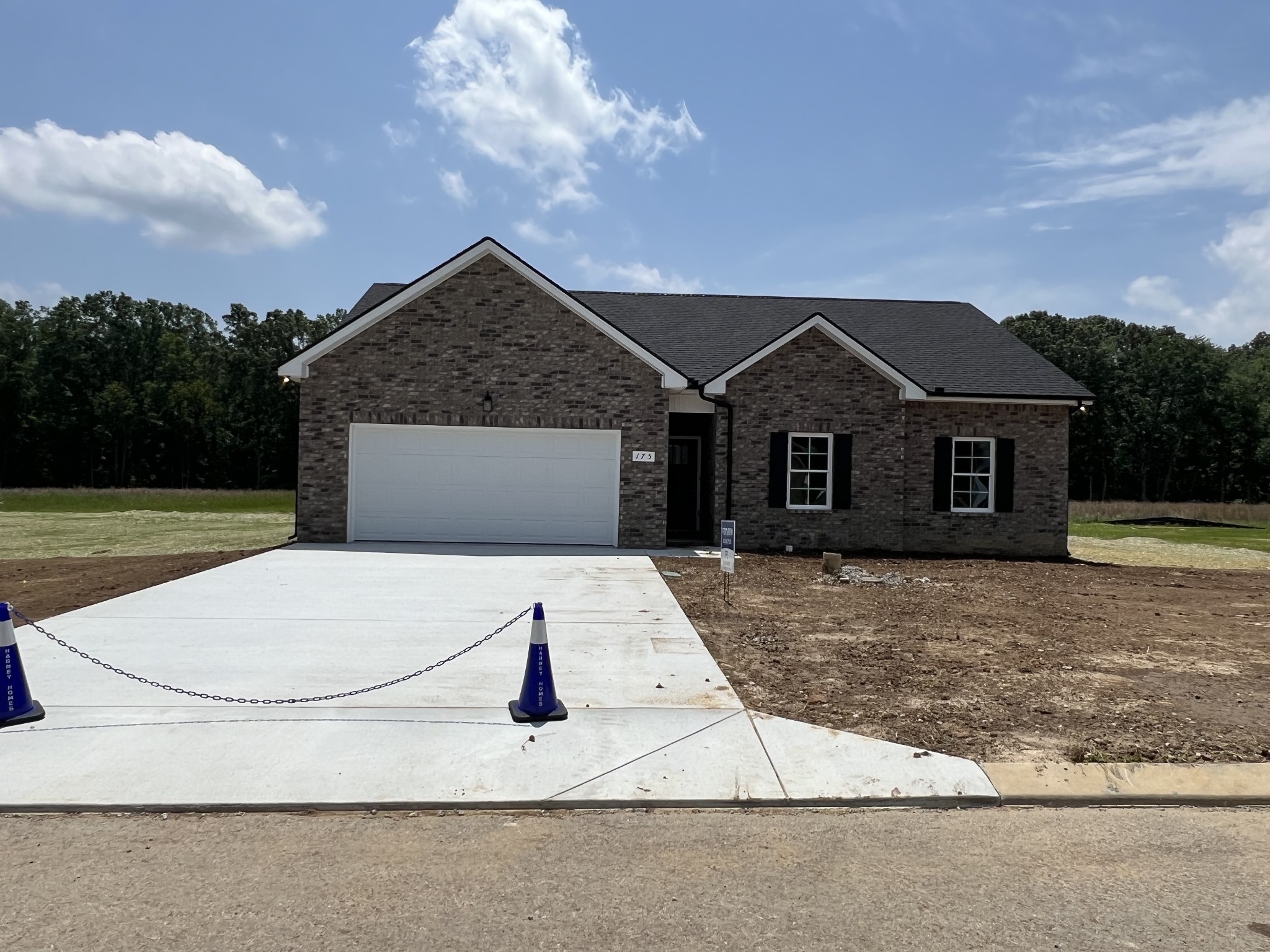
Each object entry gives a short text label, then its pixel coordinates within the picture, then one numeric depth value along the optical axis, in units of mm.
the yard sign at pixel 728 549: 10156
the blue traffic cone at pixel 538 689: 5891
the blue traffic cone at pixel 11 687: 5621
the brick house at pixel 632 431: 16484
